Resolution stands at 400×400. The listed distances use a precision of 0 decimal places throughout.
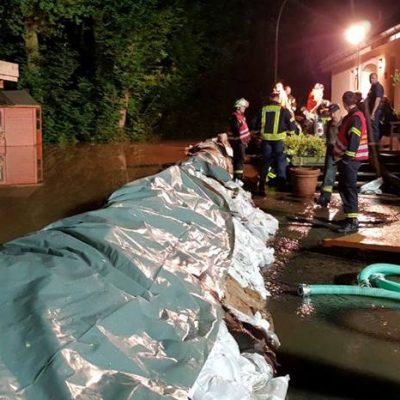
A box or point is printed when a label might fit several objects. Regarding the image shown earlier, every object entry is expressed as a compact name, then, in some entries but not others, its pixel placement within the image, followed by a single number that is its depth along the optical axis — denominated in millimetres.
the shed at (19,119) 11422
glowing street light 14633
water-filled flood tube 2572
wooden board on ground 6832
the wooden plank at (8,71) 10977
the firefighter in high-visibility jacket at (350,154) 7852
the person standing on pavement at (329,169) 9547
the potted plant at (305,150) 11461
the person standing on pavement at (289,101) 14044
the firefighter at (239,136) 11023
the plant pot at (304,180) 10477
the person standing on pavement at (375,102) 11742
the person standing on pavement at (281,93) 10797
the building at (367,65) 13539
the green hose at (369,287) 5508
